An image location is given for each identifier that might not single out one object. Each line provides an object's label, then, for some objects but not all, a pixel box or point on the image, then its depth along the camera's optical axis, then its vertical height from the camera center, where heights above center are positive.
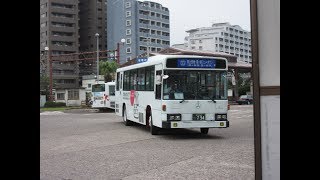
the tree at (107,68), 49.49 +3.23
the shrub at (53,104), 39.63 -0.92
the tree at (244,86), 35.34 +0.65
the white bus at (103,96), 30.66 -0.14
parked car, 37.41 -0.49
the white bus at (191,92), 12.16 +0.05
